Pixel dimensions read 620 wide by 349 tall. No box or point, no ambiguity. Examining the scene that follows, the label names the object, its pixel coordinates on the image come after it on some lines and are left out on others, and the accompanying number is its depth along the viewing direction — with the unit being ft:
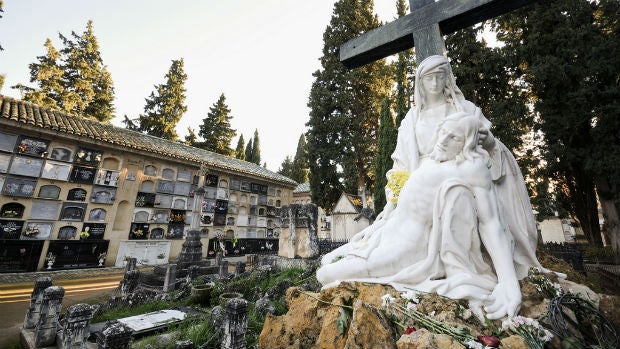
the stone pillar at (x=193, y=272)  33.89
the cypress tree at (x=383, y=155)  51.08
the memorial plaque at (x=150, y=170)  55.34
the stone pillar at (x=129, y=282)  26.27
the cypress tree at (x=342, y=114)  63.05
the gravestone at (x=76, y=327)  11.89
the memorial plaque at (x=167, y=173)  57.91
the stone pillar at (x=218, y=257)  45.41
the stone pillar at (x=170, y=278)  29.22
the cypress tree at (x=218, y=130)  92.84
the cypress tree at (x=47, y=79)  58.44
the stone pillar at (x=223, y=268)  33.59
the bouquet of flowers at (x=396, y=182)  9.88
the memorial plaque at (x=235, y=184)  69.72
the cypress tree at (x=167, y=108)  77.87
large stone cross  12.16
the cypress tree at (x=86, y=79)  64.95
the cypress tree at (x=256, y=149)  131.54
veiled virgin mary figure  6.58
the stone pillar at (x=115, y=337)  7.93
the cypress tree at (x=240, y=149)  110.36
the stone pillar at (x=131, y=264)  33.64
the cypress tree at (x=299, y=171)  123.34
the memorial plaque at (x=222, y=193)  66.23
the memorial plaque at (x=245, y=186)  71.97
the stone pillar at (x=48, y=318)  15.35
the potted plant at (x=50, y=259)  41.06
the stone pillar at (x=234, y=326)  9.70
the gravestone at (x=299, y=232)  28.71
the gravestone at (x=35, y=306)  17.88
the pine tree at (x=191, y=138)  90.33
